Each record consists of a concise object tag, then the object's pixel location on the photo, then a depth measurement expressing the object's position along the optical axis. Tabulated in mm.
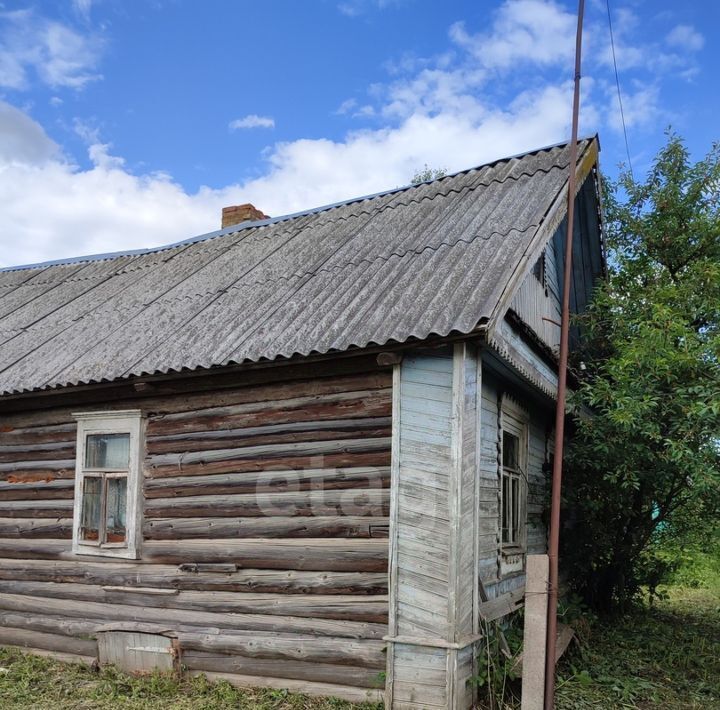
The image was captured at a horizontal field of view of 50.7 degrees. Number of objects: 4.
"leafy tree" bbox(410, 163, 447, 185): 24750
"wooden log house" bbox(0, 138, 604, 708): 5895
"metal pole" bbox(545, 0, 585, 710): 5273
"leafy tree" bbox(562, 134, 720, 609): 7270
